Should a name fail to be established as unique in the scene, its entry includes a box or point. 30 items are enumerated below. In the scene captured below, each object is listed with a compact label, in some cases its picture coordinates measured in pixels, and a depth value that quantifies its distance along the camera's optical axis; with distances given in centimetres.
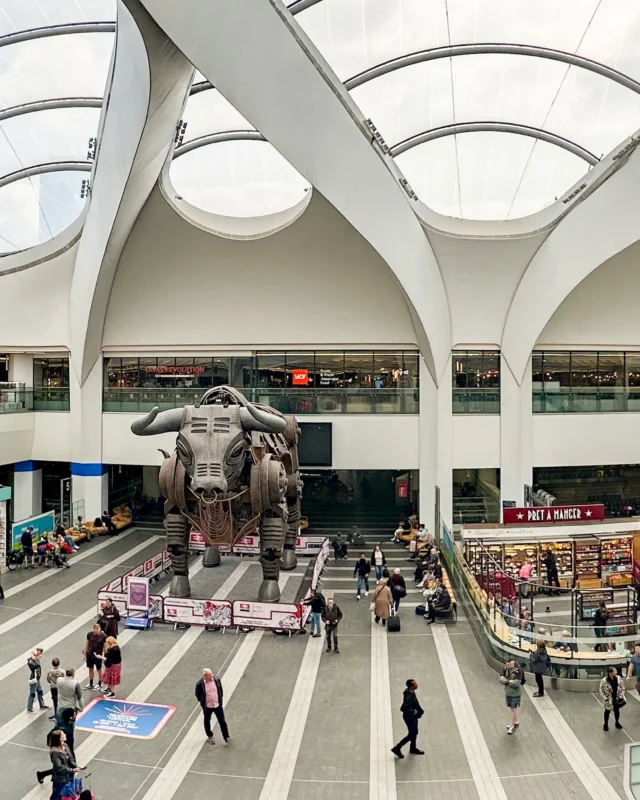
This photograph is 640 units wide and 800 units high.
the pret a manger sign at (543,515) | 1664
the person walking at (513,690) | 934
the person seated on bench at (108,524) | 2338
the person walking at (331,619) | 1243
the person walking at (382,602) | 1389
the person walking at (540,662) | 1074
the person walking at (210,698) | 891
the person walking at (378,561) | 1678
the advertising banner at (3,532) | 1761
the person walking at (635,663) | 1052
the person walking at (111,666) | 1038
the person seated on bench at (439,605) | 1433
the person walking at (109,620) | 1162
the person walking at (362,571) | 1605
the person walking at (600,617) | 1194
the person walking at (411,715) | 862
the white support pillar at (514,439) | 2294
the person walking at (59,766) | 721
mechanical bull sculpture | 1312
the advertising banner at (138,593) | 1367
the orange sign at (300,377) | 2434
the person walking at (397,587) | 1435
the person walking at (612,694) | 952
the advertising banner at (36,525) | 1923
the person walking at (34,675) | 996
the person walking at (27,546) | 1869
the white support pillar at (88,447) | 2422
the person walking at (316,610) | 1326
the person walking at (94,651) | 1071
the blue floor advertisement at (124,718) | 941
